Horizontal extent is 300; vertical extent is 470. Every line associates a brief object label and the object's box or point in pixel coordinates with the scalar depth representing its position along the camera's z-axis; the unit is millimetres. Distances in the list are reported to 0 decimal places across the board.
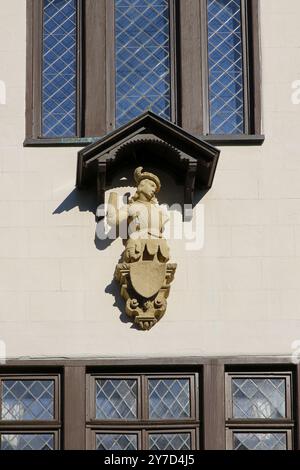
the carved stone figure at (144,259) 20406
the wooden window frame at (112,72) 21219
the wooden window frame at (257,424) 20234
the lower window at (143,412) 20203
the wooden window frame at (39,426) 20203
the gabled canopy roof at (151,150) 20562
